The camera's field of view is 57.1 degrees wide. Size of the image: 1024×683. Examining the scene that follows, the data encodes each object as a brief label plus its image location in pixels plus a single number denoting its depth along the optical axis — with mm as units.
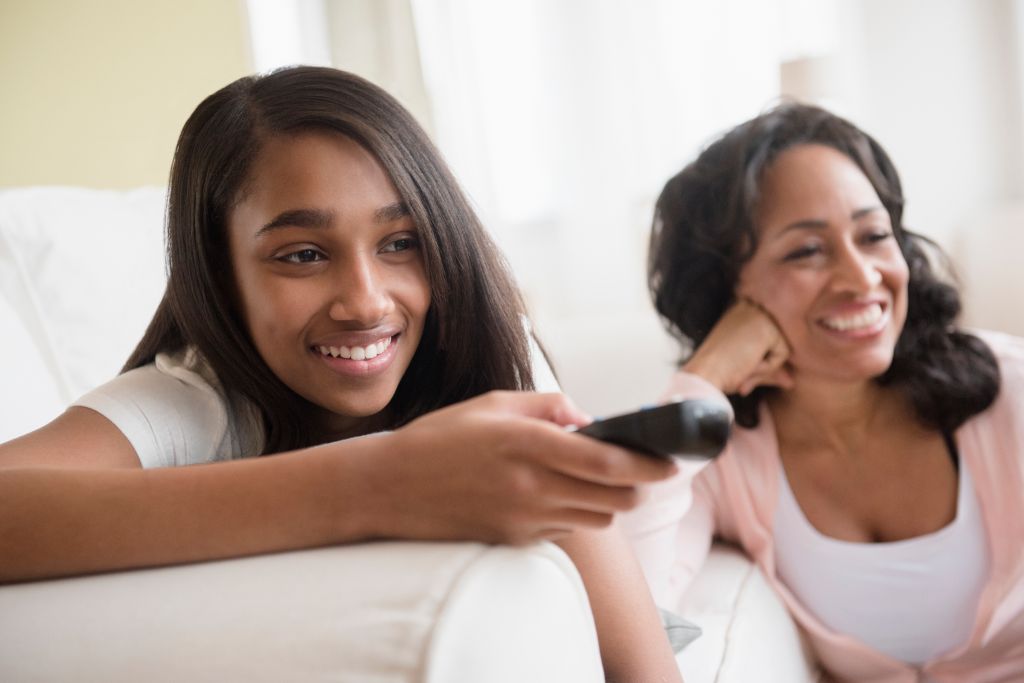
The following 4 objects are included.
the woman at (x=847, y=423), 1213
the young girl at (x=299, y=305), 825
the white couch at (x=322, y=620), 445
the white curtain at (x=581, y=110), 2766
